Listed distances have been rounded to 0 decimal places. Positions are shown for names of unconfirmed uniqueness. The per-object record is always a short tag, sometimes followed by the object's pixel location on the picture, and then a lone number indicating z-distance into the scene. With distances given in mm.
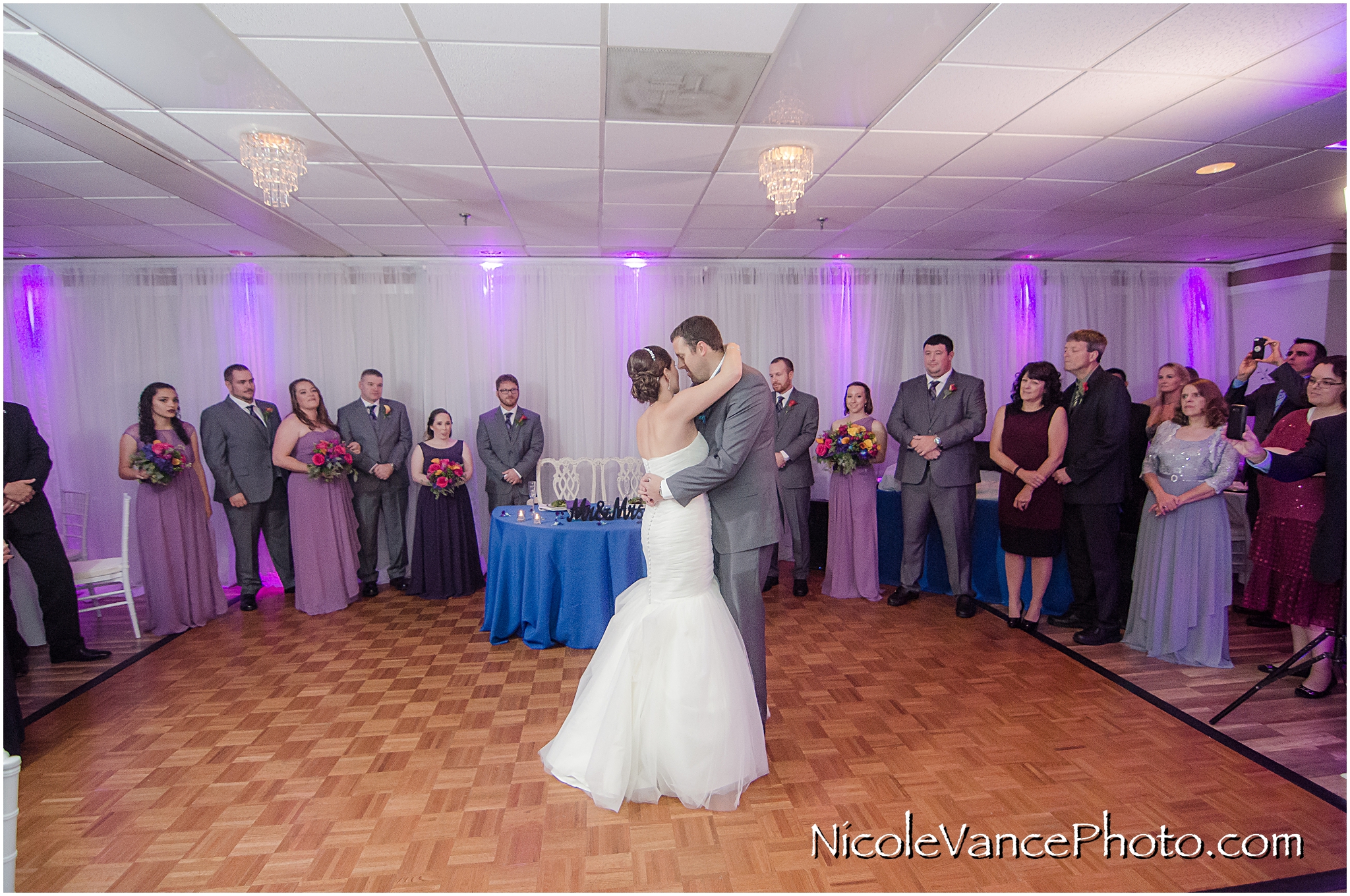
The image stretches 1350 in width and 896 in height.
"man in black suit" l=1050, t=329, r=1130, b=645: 4398
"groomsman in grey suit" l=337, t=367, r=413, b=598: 5891
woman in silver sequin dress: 3930
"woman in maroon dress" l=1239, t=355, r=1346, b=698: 3445
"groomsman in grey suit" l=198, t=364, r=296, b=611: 5426
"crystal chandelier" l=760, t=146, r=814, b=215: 3742
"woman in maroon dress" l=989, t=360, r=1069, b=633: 4531
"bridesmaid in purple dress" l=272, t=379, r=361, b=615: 5359
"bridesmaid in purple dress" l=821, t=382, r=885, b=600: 5469
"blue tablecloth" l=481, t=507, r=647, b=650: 4348
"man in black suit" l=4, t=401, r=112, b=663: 4035
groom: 2832
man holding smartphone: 4809
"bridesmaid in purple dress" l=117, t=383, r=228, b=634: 4891
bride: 2738
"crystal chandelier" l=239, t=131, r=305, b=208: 3484
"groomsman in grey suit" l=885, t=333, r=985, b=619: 5113
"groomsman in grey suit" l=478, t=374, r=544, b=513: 6031
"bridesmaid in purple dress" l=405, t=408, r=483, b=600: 5621
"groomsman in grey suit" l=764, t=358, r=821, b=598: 5707
